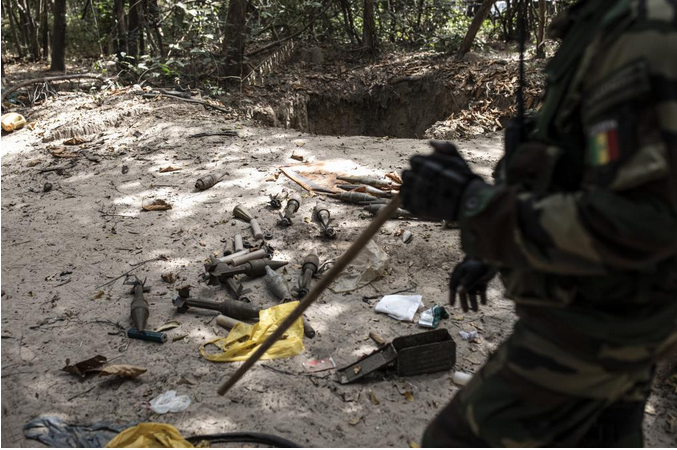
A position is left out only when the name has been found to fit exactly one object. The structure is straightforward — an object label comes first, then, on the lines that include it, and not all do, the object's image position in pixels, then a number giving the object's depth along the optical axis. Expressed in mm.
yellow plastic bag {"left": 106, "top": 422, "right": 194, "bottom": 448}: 2396
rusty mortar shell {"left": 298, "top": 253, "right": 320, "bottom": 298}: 3770
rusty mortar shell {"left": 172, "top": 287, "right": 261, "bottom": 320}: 3520
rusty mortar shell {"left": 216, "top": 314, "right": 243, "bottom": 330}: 3455
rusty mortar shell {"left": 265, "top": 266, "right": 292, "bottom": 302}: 3754
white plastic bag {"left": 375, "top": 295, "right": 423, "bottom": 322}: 3553
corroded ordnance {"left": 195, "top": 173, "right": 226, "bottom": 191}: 5457
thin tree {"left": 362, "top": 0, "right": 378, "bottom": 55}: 10687
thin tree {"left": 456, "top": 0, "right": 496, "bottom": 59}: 8588
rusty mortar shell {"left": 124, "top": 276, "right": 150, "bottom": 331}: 3398
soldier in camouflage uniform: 1143
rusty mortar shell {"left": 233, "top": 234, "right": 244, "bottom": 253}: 4379
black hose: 2504
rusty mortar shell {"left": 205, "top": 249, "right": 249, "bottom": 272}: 3961
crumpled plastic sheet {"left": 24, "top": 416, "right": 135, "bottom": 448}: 2473
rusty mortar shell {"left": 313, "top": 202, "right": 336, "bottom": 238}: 4555
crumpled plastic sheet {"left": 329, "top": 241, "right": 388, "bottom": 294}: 3950
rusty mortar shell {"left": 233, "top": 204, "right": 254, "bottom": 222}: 4879
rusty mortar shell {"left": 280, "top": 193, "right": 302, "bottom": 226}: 4797
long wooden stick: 1773
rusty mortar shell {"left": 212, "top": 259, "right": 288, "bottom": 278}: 3906
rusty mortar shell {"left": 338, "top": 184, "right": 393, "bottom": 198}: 5254
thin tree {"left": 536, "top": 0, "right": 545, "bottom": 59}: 9403
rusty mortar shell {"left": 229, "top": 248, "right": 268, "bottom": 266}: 4141
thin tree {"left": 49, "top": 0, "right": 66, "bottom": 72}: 9797
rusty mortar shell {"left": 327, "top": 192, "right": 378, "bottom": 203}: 5117
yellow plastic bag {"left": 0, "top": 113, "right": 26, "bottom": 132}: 7473
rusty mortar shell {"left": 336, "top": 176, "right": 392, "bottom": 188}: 5469
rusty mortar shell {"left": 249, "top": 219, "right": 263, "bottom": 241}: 4562
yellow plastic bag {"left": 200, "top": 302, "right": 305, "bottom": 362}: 3178
